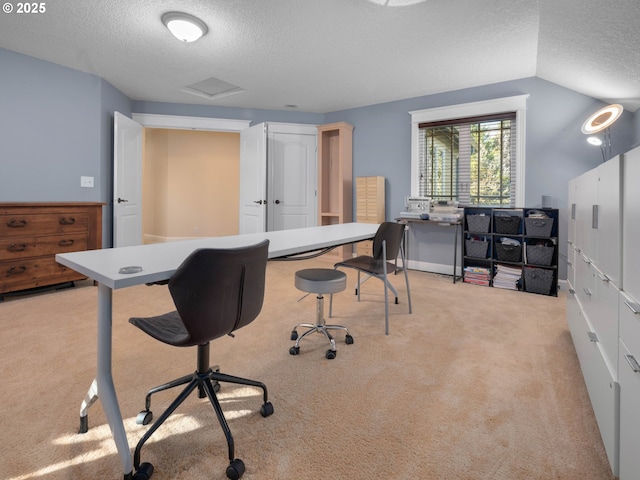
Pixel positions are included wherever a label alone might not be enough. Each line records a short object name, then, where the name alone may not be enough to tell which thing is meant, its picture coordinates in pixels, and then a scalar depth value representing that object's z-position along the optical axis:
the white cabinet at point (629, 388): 1.02
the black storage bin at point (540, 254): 3.82
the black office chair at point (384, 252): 2.60
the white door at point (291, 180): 5.92
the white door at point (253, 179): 5.47
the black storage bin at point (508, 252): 4.02
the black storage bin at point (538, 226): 3.84
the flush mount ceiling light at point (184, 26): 2.93
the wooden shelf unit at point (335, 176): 5.63
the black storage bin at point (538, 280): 3.81
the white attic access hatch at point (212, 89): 4.69
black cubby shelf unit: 3.84
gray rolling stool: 2.20
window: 4.34
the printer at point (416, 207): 4.64
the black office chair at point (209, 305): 1.19
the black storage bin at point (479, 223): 4.23
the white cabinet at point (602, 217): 1.26
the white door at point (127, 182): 4.59
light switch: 4.32
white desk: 1.18
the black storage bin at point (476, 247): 4.26
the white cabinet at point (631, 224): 1.06
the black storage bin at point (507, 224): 4.04
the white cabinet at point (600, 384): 1.22
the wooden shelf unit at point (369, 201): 5.23
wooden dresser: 3.25
